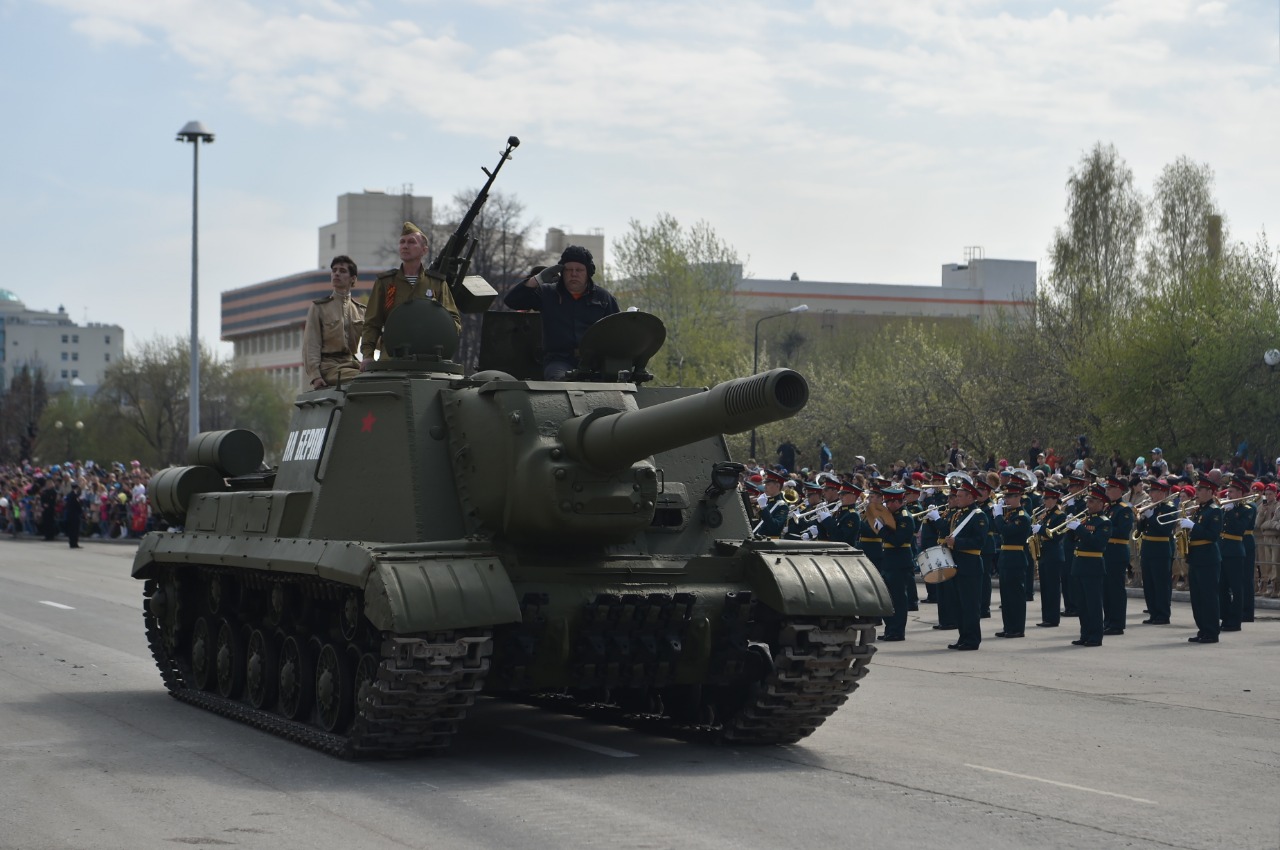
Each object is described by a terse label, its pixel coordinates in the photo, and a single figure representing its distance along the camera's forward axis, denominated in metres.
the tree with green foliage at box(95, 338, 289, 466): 73.56
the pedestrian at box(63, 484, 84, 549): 42.69
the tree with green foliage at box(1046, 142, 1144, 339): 62.47
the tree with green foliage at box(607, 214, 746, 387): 58.72
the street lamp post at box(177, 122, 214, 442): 37.16
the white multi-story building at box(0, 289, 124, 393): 168.00
